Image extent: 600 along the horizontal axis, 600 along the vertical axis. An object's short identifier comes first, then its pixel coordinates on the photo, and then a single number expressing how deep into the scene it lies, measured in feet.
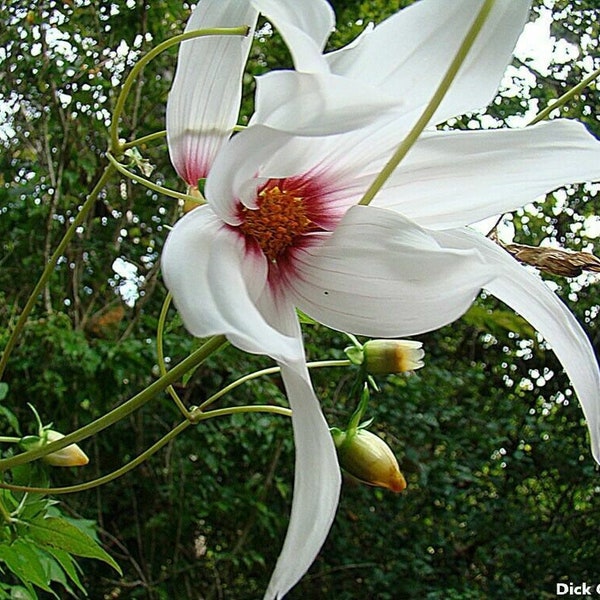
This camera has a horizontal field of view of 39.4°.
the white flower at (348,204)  0.63
